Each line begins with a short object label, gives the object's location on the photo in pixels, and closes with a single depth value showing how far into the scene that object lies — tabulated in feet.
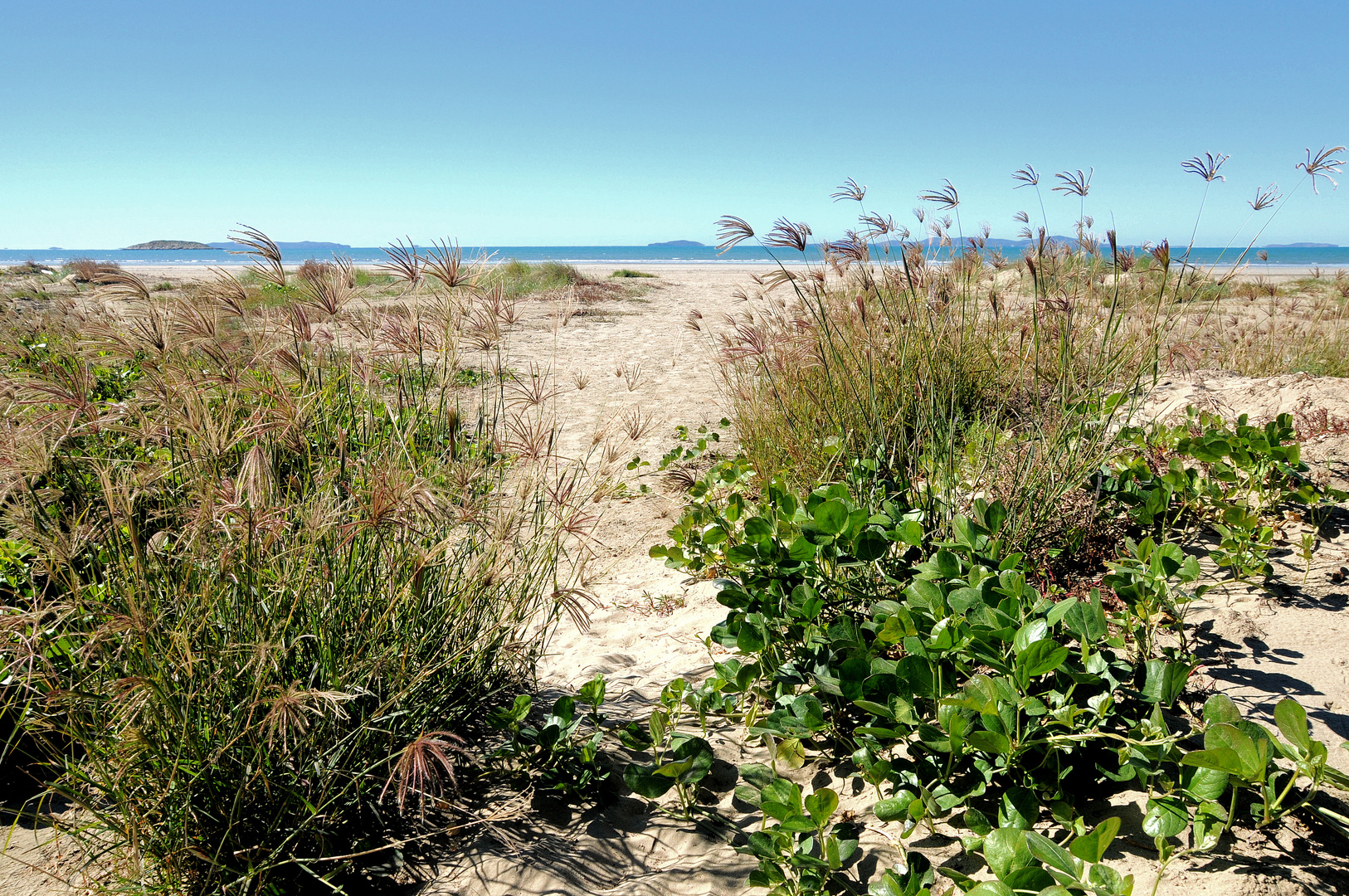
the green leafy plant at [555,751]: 6.33
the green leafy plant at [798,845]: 4.99
